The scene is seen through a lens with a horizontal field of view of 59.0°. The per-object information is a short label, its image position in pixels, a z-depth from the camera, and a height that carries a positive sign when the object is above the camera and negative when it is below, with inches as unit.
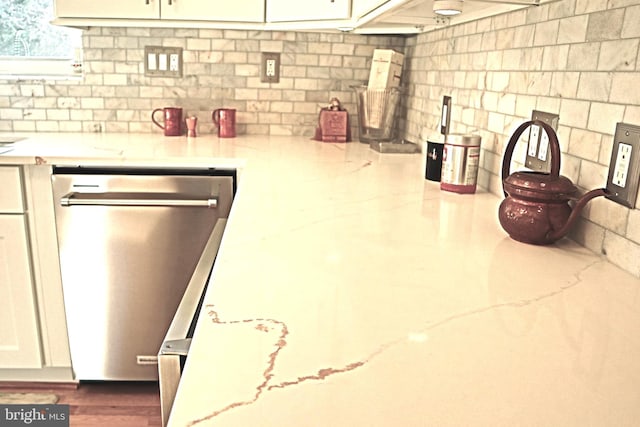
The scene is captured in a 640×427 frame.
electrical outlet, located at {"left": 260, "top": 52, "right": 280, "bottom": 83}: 106.8 +0.1
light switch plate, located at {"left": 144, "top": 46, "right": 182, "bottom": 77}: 104.8 +0.5
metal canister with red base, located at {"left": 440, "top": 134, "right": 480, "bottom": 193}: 62.6 -9.4
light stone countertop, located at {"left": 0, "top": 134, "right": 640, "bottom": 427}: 23.6 -13.4
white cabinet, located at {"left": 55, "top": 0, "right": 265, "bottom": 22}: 93.5 +8.8
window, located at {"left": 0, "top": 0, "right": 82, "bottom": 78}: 106.1 +3.0
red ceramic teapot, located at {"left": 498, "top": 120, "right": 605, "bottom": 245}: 44.4 -9.8
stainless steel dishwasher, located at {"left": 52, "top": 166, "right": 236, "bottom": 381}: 81.4 -26.5
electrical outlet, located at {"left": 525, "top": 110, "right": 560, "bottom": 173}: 52.0 -6.2
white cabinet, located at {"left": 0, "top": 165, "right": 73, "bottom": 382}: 81.4 -32.6
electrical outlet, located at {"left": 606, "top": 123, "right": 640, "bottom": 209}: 40.2 -6.1
